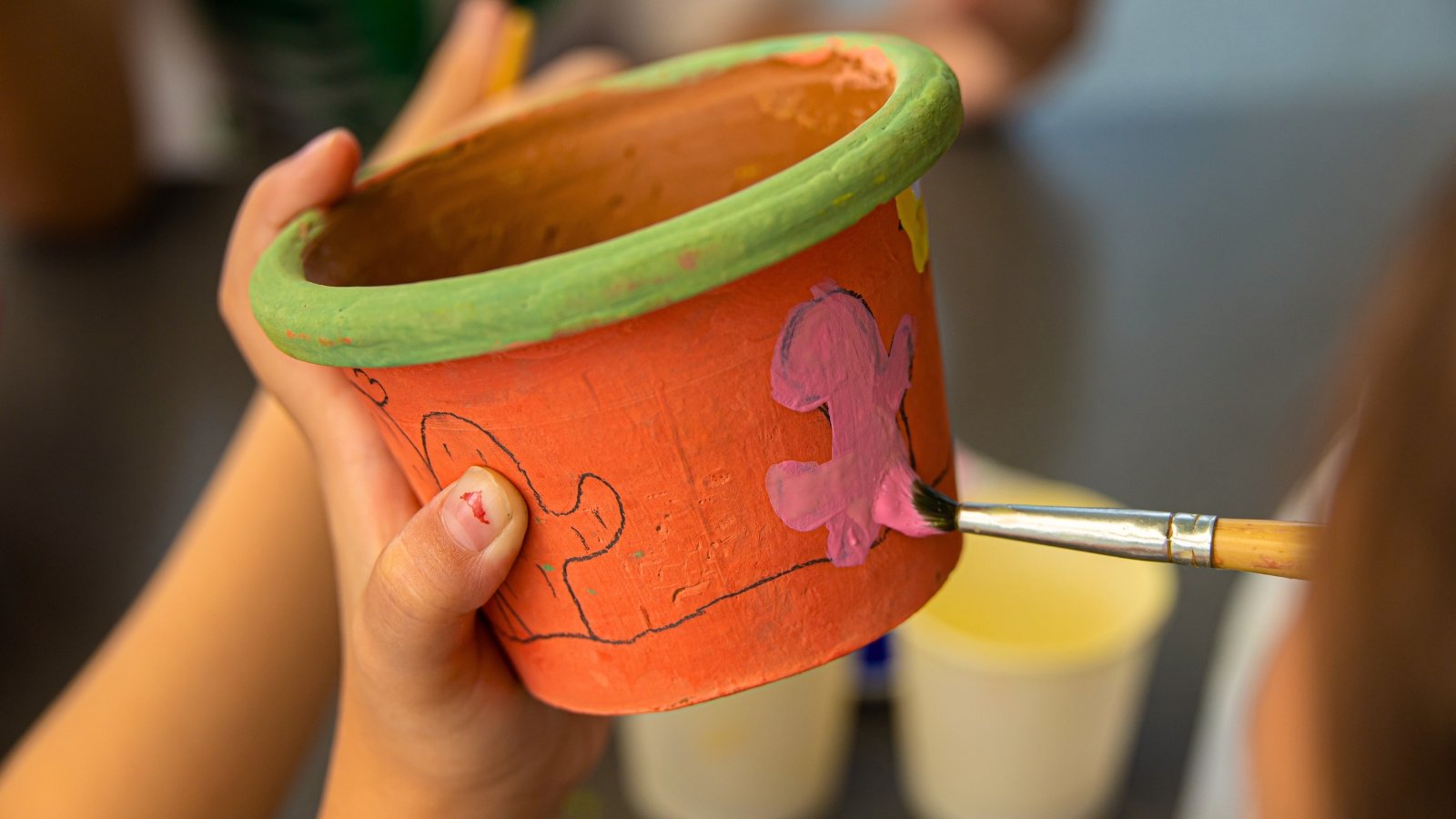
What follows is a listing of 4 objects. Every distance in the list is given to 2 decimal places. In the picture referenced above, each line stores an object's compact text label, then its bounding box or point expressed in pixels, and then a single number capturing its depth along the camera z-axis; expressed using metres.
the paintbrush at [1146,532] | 0.31
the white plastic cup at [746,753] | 0.73
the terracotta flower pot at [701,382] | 0.29
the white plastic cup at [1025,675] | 0.69
